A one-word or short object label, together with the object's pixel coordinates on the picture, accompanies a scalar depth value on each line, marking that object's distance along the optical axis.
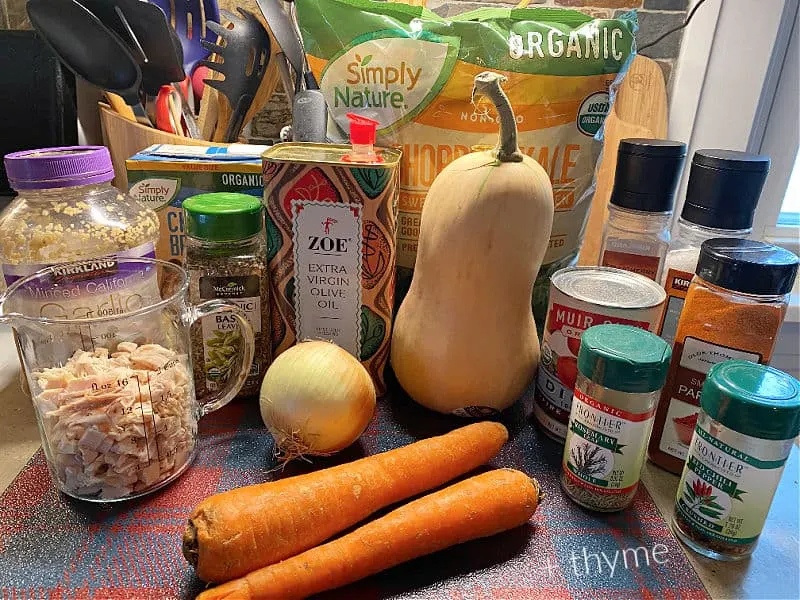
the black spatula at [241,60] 0.80
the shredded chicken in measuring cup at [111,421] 0.51
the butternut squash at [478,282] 0.58
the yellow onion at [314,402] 0.55
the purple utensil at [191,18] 0.82
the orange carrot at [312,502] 0.45
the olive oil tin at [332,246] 0.60
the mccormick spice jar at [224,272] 0.59
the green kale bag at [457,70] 0.67
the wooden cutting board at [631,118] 1.01
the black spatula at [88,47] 0.73
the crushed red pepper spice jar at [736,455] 0.45
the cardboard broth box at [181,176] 0.67
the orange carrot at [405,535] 0.45
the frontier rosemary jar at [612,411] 0.49
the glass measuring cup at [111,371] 0.51
